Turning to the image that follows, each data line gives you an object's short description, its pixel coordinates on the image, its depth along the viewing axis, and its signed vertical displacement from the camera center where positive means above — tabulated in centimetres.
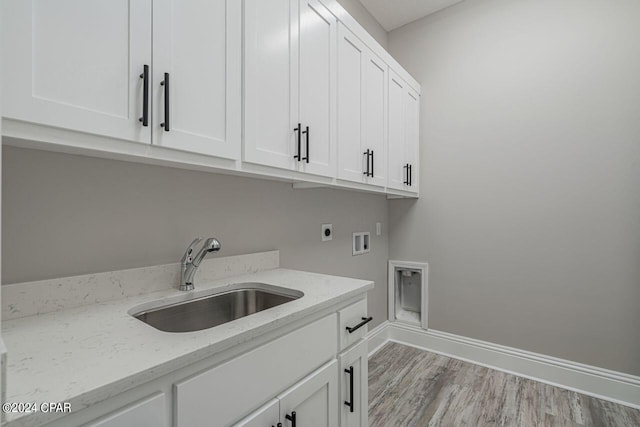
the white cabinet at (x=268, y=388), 64 -45
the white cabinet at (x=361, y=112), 171 +66
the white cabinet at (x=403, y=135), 229 +67
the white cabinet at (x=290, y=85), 119 +58
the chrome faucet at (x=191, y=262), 121 -17
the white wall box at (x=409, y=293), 275 -70
